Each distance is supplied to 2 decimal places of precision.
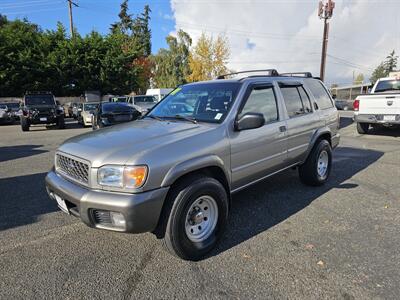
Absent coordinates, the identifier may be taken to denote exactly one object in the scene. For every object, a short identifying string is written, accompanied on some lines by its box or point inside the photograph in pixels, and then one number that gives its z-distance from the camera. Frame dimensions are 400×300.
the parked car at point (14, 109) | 23.22
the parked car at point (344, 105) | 31.56
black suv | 15.86
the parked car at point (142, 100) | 20.98
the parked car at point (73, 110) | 23.45
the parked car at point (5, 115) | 21.31
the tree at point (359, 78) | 110.56
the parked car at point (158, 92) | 26.23
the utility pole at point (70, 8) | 34.35
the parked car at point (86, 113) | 18.08
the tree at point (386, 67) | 94.61
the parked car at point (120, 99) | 22.32
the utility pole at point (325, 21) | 21.39
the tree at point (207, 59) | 43.66
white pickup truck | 10.02
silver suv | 2.81
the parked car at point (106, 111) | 11.74
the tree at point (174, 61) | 50.09
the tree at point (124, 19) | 62.19
